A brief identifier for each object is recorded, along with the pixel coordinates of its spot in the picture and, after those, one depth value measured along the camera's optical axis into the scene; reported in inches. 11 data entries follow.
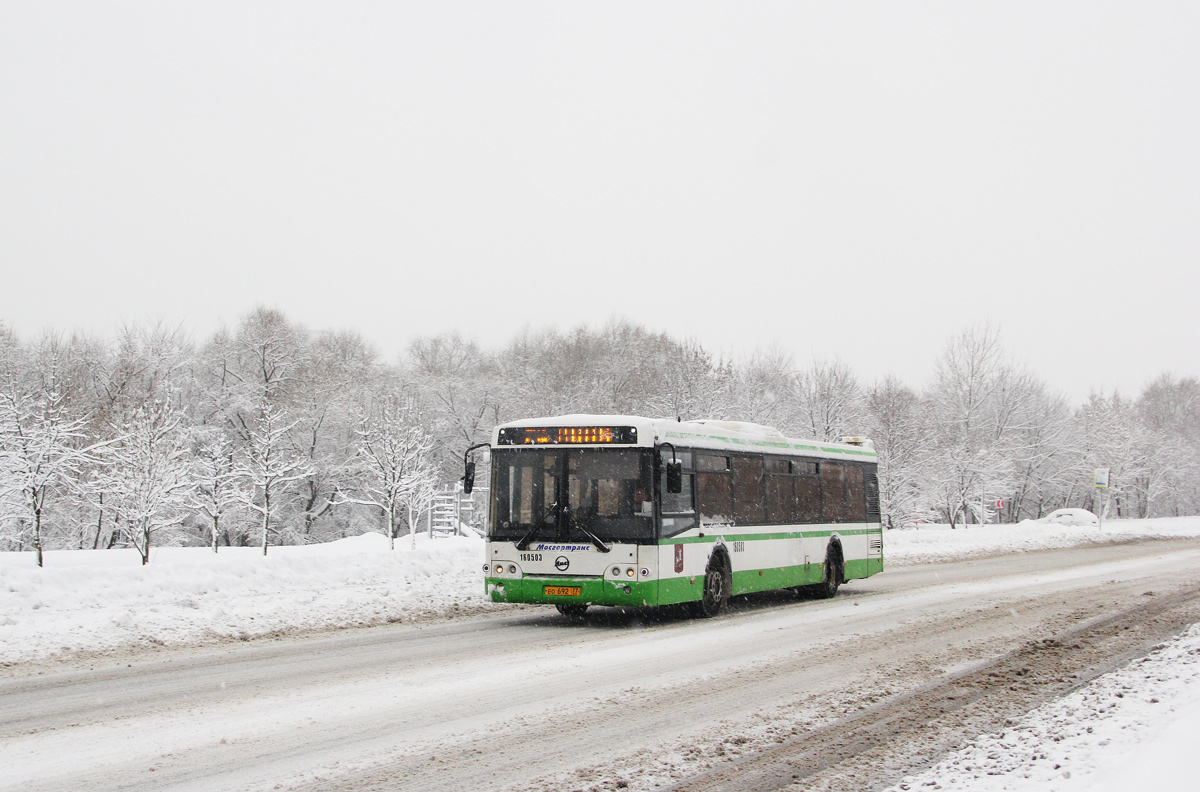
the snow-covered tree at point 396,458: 1637.6
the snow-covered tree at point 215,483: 1513.3
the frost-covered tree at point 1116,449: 2790.4
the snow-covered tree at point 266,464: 1632.6
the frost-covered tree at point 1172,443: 3154.5
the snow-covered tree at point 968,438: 2288.4
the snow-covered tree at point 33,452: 1245.1
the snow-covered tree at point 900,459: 2191.2
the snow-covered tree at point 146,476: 1223.5
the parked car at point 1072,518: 2257.6
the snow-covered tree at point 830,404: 2314.2
